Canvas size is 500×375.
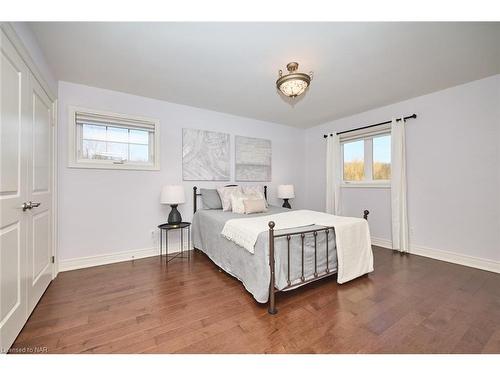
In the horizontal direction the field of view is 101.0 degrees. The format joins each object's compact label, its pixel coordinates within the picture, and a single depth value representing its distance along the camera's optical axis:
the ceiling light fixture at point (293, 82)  1.96
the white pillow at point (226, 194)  3.24
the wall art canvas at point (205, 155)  3.42
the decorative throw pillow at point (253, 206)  3.01
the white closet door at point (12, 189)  1.25
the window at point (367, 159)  3.60
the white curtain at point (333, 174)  4.13
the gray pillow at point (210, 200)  3.36
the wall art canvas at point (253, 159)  3.94
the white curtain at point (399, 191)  3.22
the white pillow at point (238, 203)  3.06
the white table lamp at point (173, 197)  2.89
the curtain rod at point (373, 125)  3.14
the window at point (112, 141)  2.70
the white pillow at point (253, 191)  3.46
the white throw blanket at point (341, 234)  2.08
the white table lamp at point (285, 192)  4.08
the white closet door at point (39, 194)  1.69
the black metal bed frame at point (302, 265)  1.72
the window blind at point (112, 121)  2.72
